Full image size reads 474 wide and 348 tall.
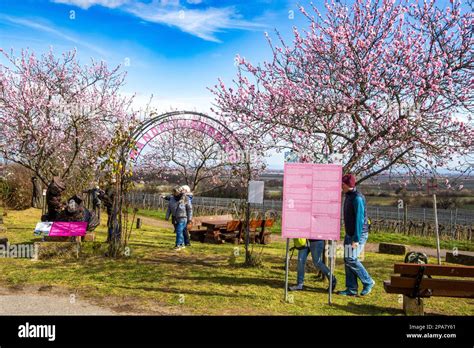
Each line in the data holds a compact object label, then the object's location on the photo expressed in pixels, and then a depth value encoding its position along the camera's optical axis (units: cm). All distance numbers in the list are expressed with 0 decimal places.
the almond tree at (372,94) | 813
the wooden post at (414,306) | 575
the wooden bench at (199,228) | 1503
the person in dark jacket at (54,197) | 1045
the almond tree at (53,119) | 1566
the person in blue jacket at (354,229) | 645
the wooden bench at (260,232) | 1406
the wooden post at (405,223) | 2197
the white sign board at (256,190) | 827
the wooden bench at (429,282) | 548
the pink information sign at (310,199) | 648
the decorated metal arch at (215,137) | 948
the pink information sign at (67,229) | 941
